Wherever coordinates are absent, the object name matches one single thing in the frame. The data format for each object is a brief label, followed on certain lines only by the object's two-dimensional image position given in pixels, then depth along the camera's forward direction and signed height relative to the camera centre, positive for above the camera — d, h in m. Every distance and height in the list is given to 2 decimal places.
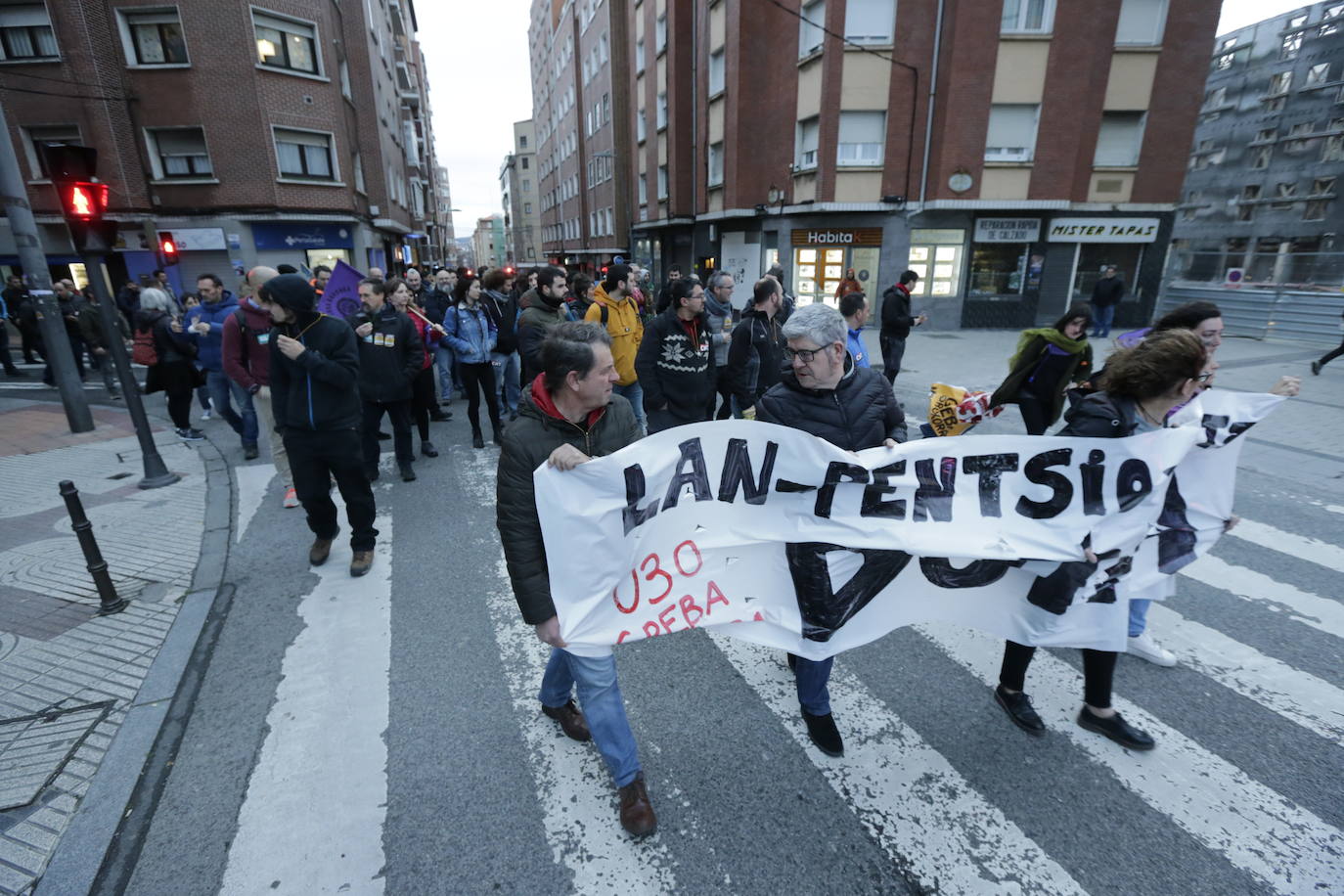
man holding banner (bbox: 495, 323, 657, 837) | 2.36 -0.74
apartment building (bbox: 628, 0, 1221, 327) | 18.36 +3.42
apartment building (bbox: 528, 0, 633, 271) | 36.91 +9.15
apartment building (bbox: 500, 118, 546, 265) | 88.44 +9.64
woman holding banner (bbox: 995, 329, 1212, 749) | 2.62 -0.65
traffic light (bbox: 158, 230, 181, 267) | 13.10 +0.25
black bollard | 4.12 -1.82
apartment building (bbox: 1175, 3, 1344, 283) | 48.84 +8.81
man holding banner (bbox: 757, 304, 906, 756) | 2.74 -0.63
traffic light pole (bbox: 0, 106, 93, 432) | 7.69 -0.30
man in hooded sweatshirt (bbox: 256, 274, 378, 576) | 4.22 -0.95
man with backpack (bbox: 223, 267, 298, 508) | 5.80 -0.83
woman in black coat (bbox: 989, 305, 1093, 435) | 5.43 -0.97
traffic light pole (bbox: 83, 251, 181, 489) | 6.17 -1.16
